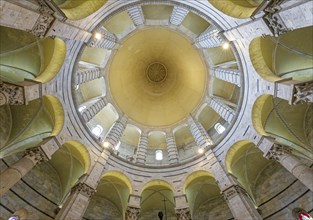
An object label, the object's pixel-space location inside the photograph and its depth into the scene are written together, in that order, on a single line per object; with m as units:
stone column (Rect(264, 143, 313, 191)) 12.29
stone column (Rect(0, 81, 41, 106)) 11.36
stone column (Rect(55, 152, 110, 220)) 13.94
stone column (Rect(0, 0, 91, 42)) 10.19
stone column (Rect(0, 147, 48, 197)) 11.48
